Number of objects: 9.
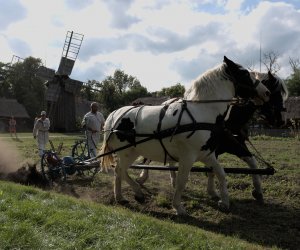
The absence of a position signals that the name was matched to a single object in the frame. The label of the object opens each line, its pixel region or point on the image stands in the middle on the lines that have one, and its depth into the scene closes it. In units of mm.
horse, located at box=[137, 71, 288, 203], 8039
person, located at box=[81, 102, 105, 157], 12672
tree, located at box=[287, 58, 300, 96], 63062
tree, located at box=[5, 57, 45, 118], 73144
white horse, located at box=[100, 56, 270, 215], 7305
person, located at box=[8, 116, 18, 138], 33531
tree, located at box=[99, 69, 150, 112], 67812
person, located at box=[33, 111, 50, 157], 15984
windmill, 42750
